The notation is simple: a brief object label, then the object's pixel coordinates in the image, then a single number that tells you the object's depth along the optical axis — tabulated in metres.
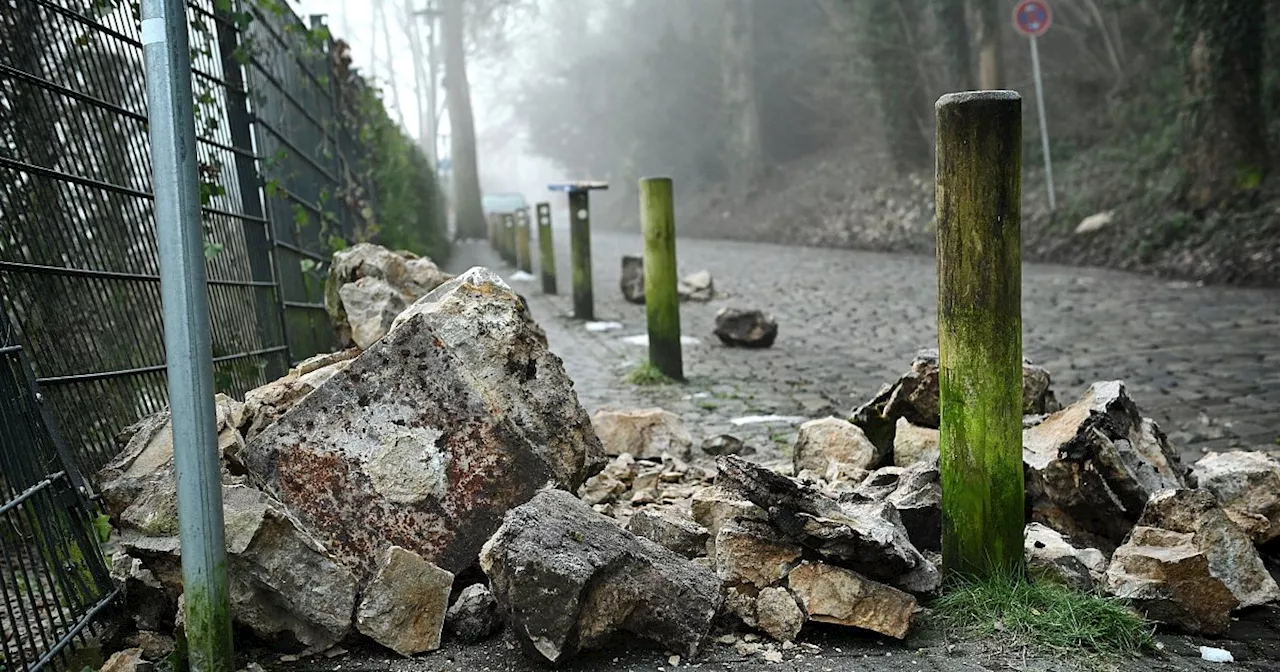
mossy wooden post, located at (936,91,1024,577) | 2.88
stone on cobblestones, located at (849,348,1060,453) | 4.34
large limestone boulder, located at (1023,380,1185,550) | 3.46
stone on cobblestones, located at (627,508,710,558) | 3.33
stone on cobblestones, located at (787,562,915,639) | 2.89
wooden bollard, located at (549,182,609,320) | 10.67
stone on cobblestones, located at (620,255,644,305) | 12.31
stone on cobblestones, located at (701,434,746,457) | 5.07
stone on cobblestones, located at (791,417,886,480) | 4.22
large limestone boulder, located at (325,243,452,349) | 5.03
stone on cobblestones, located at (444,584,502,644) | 2.97
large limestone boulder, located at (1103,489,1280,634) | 2.97
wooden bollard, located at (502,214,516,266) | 19.50
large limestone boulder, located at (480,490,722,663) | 2.74
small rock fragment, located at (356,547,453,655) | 2.88
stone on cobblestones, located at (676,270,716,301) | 12.31
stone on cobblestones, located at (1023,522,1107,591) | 3.10
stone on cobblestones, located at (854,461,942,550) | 3.43
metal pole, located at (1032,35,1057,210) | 14.98
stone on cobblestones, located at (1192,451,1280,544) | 3.52
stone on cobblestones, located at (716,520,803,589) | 3.04
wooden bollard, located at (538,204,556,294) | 13.33
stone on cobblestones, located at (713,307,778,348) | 8.77
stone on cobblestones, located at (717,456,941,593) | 2.91
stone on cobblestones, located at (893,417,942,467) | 4.11
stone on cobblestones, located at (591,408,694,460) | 4.83
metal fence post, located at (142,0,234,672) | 2.40
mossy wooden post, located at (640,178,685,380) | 7.32
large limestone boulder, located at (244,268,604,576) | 3.19
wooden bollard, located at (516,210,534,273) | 17.56
